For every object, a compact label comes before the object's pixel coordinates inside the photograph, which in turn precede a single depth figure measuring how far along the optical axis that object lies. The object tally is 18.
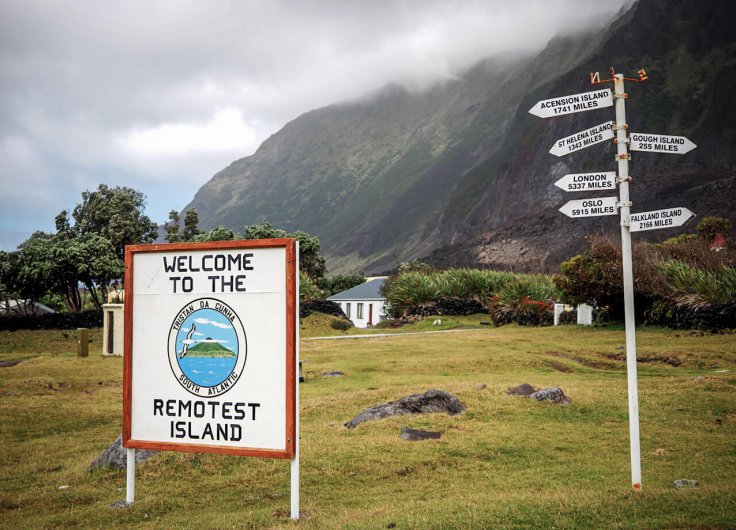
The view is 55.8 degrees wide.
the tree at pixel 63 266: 43.69
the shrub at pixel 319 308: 47.31
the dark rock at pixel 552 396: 13.87
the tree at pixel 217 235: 66.62
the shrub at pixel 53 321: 36.12
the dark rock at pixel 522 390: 14.41
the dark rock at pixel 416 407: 12.90
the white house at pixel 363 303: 63.47
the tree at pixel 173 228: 71.38
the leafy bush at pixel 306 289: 56.56
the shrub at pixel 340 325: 45.44
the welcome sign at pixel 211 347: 7.70
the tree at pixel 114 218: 62.06
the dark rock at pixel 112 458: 10.43
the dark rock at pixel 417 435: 11.38
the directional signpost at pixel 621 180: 7.76
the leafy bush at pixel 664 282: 27.00
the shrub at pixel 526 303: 39.69
